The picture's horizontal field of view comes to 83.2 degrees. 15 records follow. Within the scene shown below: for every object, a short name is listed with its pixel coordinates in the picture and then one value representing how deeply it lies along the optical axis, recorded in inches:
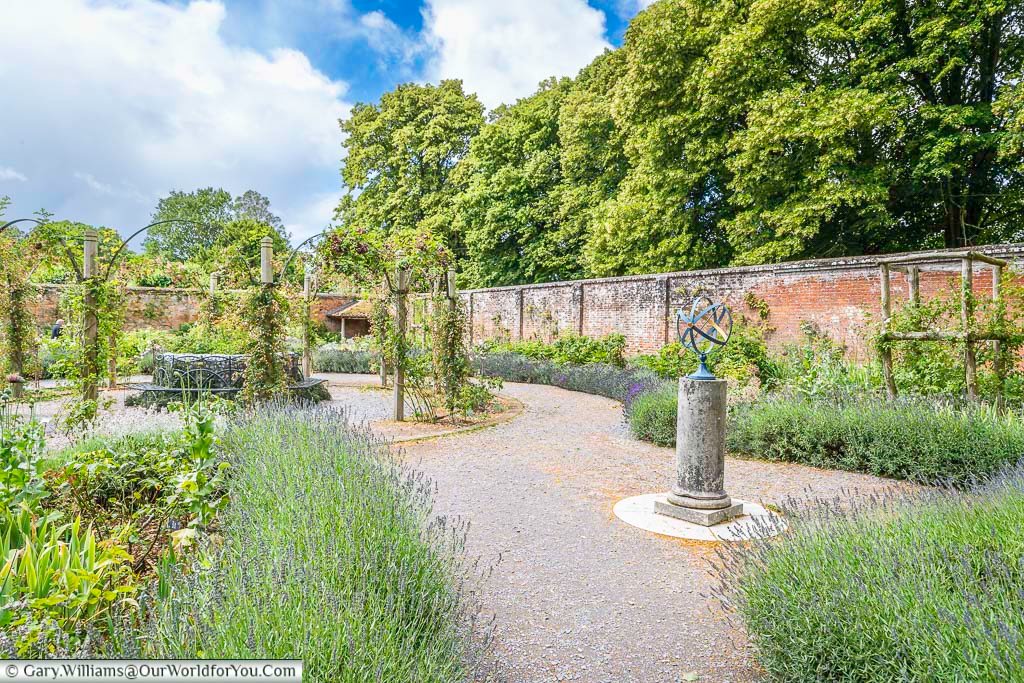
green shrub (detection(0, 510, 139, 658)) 74.7
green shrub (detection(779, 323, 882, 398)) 302.7
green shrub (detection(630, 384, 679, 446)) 295.0
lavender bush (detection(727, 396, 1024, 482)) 210.4
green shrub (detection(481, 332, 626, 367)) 585.3
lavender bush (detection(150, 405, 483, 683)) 67.8
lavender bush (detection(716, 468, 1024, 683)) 70.7
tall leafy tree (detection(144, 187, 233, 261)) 1649.9
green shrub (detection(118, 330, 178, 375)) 468.4
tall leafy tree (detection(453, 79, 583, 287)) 927.7
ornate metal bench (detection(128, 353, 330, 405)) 392.5
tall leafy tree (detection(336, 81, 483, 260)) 1077.8
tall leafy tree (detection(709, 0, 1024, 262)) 525.0
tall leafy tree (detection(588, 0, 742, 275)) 639.8
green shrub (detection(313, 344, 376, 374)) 693.3
